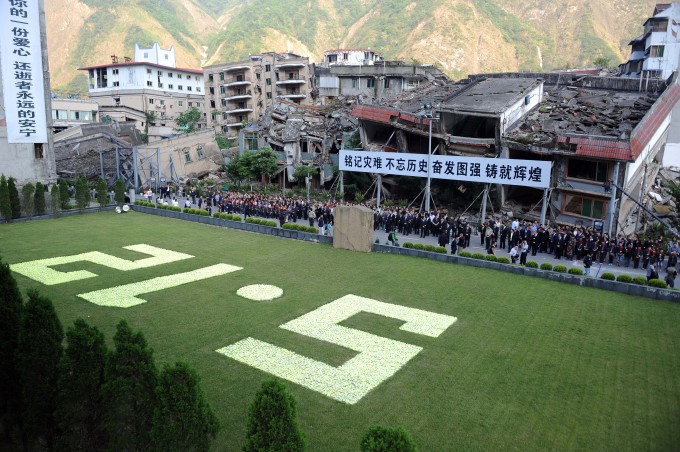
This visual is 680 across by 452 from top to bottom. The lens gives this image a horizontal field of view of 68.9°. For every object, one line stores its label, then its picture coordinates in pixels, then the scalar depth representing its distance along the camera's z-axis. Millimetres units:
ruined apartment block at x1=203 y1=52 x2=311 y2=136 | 68312
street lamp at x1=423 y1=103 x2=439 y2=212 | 29719
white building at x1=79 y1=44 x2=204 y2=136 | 79375
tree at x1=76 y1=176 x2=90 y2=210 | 34344
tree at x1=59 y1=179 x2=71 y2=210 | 34719
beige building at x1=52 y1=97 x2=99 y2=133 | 62906
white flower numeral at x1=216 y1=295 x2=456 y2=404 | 11742
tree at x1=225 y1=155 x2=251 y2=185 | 47094
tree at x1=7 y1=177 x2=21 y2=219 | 31106
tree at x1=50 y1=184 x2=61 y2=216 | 32562
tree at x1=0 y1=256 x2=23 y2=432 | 8727
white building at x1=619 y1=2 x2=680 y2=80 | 50156
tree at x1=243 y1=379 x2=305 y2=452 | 6430
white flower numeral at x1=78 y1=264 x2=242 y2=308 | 16869
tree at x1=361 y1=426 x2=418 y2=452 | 5906
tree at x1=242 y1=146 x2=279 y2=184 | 46250
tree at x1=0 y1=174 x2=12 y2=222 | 30438
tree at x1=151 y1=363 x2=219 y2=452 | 7094
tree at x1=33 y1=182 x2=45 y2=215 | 32188
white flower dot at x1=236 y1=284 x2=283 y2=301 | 17500
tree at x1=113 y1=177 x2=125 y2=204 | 37000
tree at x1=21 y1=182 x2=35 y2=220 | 31406
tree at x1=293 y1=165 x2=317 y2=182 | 45719
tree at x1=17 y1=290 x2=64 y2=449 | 8164
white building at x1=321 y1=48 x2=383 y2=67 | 73375
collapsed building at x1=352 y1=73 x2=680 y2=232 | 29344
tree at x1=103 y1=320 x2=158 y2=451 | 7402
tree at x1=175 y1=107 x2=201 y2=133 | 71344
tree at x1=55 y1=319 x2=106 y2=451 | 7676
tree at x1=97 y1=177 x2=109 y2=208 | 35812
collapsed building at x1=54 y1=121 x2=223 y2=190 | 46781
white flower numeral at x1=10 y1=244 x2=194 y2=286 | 19391
